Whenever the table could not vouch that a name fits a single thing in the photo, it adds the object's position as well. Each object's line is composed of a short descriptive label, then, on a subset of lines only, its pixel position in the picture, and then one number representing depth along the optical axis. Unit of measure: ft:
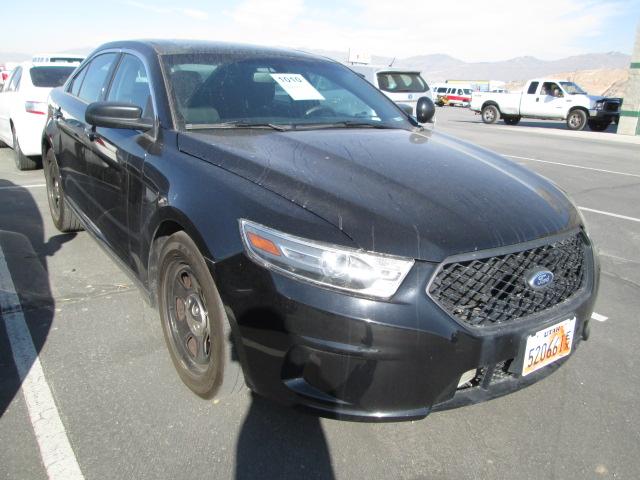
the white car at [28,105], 24.56
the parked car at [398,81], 44.96
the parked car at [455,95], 159.53
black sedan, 6.37
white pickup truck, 69.10
